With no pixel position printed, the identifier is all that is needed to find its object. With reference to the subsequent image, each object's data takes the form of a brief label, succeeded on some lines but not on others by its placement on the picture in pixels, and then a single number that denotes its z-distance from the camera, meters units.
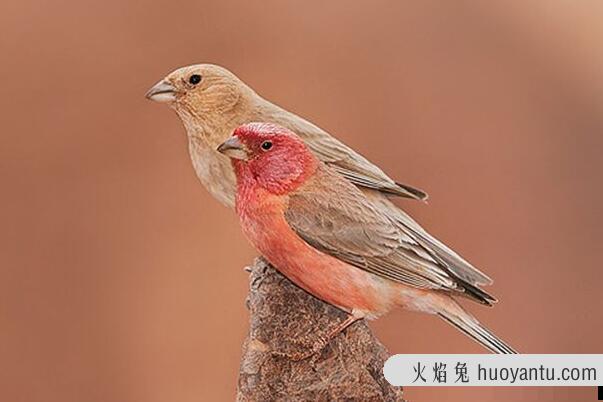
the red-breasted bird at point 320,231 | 3.28
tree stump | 3.29
